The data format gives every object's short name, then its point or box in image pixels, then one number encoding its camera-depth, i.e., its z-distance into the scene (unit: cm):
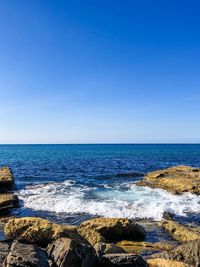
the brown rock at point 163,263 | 710
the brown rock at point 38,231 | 924
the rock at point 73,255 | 628
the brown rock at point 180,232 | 1070
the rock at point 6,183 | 2365
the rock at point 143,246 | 949
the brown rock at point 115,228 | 1079
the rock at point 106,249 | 776
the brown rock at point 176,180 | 2152
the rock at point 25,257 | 591
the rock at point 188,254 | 751
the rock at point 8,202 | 1634
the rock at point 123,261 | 659
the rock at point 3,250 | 637
